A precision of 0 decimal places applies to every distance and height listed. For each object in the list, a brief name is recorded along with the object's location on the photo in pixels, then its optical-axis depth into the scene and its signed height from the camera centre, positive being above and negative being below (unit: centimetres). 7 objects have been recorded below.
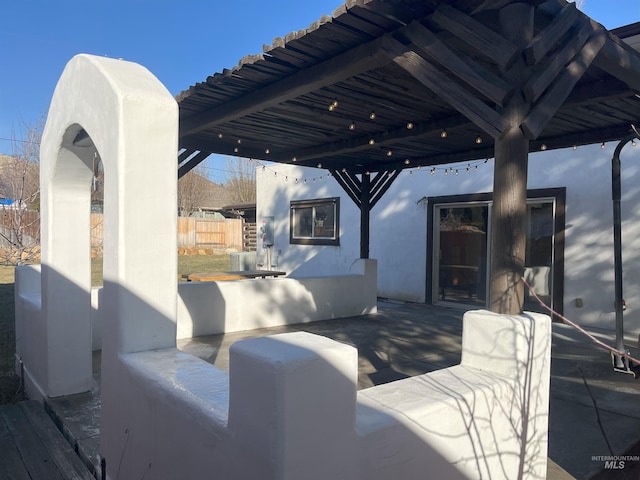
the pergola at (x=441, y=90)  263 +126
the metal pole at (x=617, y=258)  475 -28
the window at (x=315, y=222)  1155 +22
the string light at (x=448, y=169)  809 +120
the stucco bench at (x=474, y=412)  188 -85
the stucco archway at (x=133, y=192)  250 +21
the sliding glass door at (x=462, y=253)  861 -43
